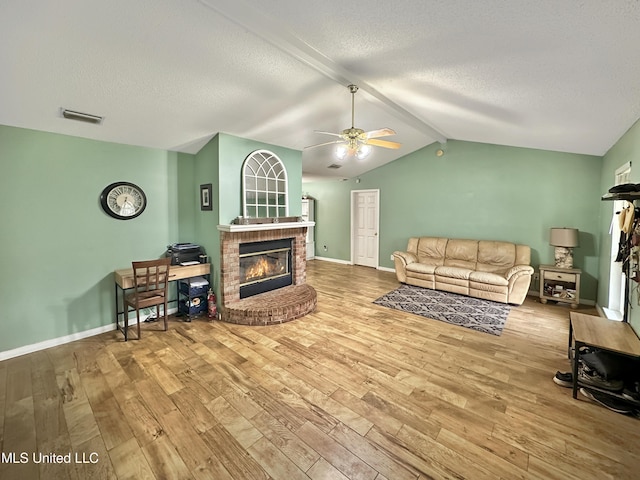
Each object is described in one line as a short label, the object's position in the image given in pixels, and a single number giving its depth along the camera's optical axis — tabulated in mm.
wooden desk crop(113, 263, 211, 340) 3408
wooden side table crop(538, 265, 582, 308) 4371
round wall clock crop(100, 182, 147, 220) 3541
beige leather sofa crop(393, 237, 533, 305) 4551
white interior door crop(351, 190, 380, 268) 7375
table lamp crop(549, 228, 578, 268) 4367
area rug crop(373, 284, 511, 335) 3822
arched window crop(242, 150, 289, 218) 4230
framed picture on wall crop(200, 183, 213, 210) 4062
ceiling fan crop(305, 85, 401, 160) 2873
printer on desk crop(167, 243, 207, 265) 4016
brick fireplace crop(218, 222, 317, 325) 3799
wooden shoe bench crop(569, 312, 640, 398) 2132
